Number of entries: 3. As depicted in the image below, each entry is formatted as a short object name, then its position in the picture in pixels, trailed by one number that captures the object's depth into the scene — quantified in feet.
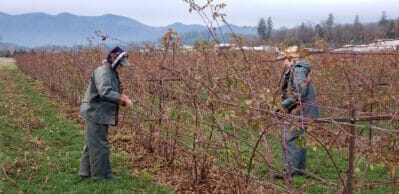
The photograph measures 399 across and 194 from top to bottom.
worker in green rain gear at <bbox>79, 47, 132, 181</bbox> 15.75
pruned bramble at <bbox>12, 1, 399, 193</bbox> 8.32
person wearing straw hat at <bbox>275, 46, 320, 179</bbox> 15.96
